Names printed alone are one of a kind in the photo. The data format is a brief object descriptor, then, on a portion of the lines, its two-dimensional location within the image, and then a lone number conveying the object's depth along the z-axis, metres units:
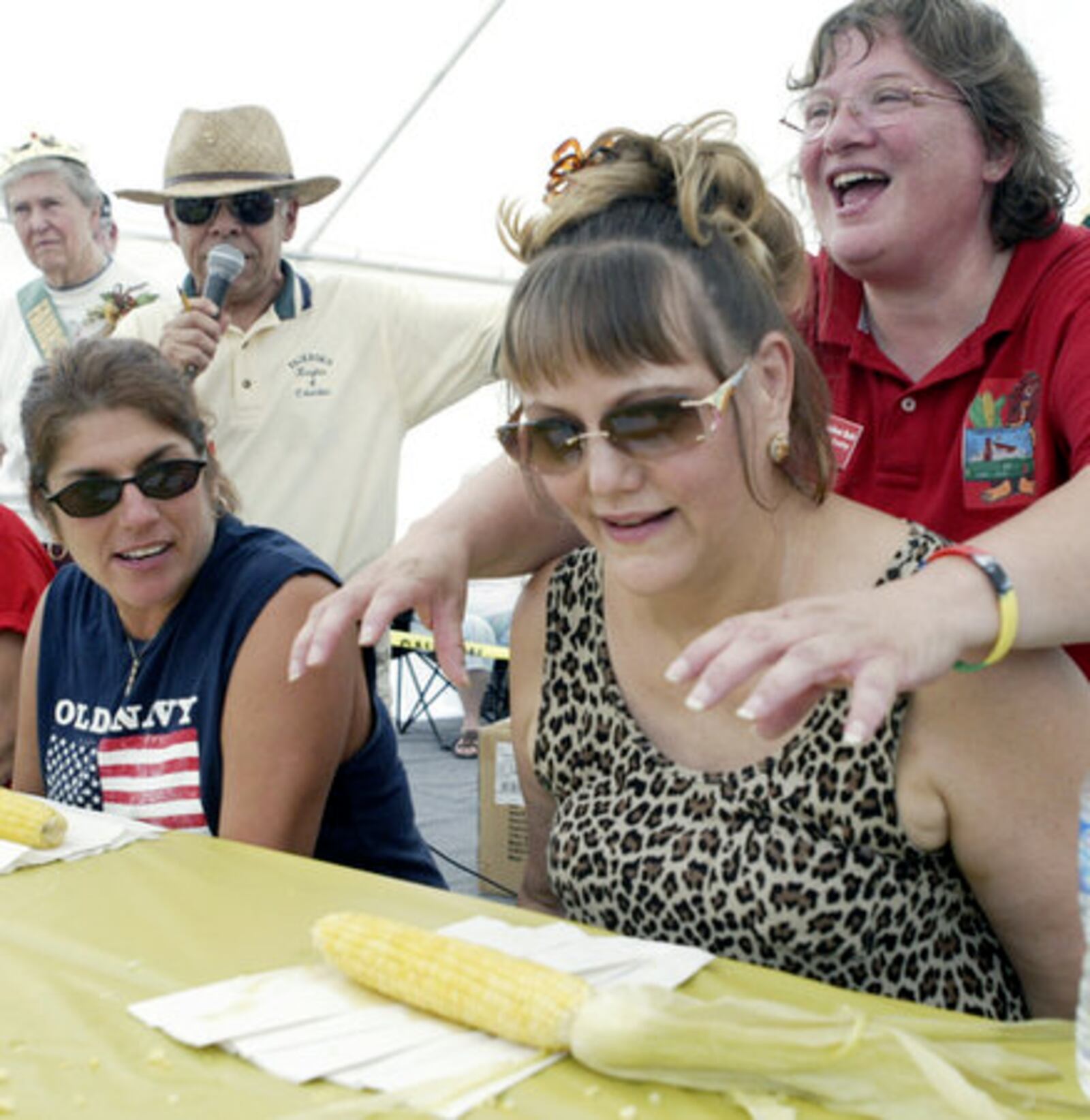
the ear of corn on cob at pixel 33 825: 1.83
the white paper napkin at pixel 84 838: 1.78
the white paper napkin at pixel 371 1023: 1.10
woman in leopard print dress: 1.43
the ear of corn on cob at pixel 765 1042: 1.02
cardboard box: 4.27
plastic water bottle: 0.99
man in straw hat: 3.46
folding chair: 7.45
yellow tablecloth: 1.06
